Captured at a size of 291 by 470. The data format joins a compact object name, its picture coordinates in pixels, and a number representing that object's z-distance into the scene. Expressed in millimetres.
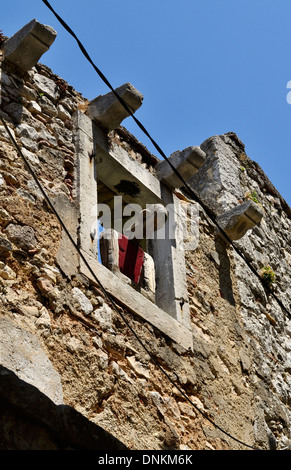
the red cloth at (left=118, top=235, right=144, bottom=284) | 5184
